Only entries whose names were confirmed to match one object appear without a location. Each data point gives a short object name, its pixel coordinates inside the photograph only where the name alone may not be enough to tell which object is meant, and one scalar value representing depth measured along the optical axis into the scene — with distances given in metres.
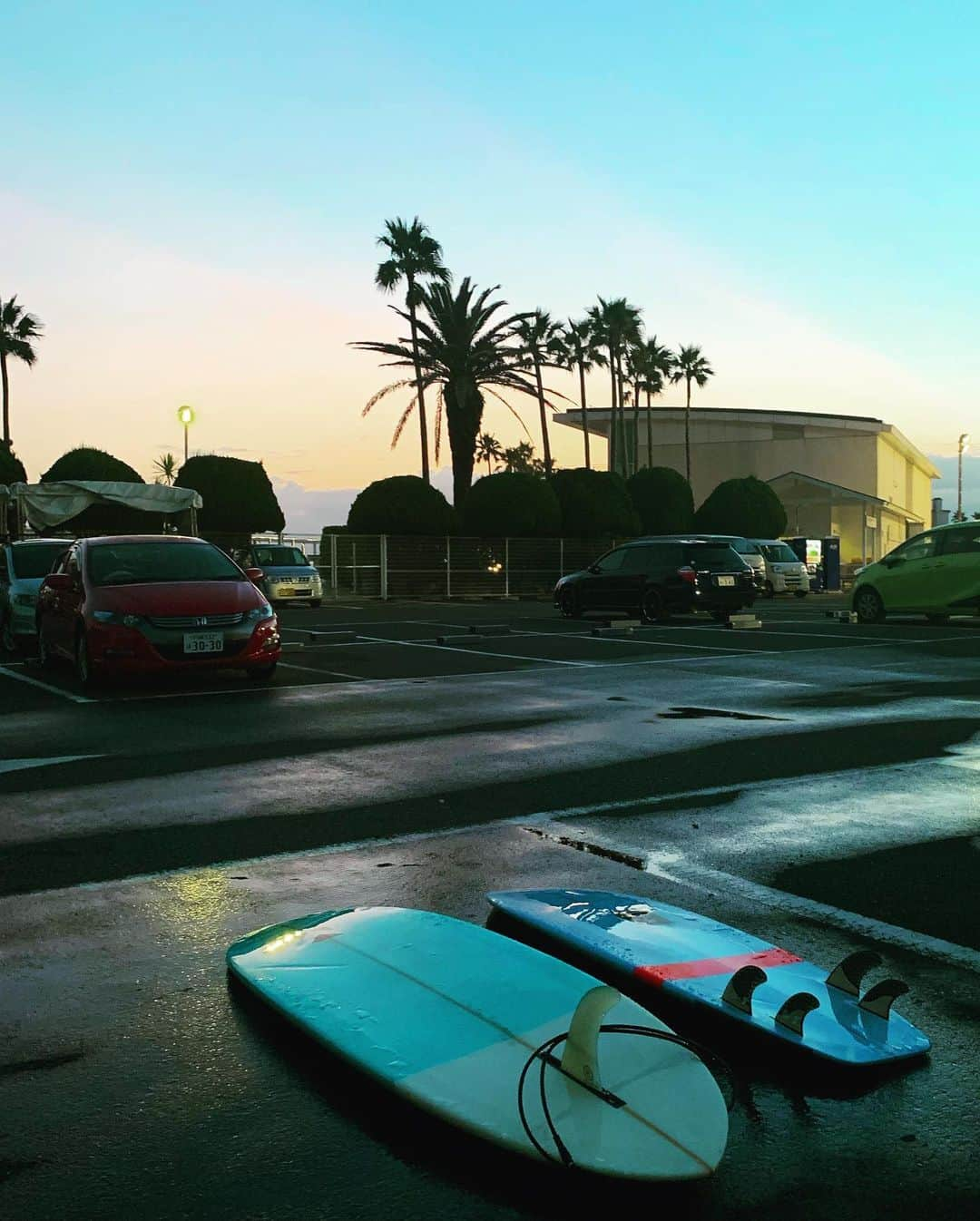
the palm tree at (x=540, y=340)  48.44
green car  21.14
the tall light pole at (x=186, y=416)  28.95
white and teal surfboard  2.56
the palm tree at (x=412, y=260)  46.59
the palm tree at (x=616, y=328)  65.25
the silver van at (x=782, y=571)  37.12
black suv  23.08
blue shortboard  3.11
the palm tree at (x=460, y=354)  47.06
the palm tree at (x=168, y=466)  72.93
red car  11.66
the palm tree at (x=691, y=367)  72.56
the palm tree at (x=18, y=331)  56.84
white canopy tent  22.80
